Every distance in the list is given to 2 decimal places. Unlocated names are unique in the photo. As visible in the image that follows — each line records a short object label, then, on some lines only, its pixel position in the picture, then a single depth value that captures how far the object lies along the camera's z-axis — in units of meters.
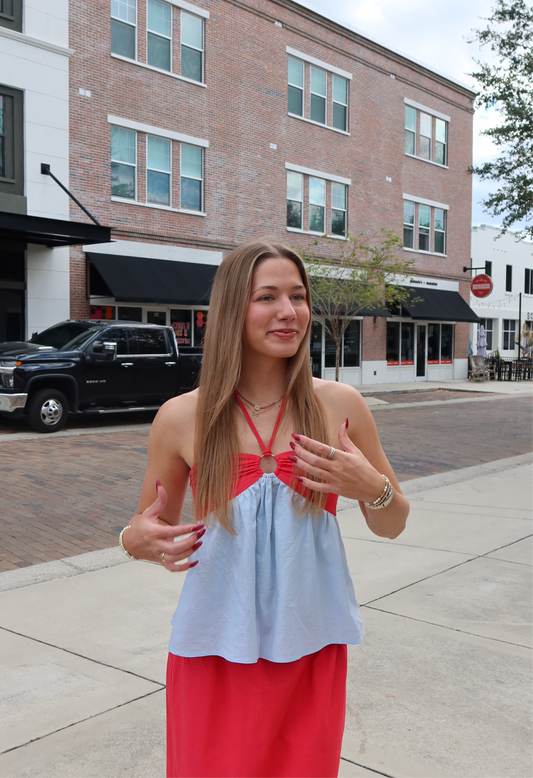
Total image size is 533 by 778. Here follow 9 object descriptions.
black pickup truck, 12.74
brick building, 19.14
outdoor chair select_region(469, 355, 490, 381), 31.02
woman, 1.82
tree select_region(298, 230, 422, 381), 21.14
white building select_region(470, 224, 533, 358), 40.94
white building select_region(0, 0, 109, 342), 17.14
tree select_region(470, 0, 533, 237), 14.79
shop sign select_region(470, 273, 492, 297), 27.84
